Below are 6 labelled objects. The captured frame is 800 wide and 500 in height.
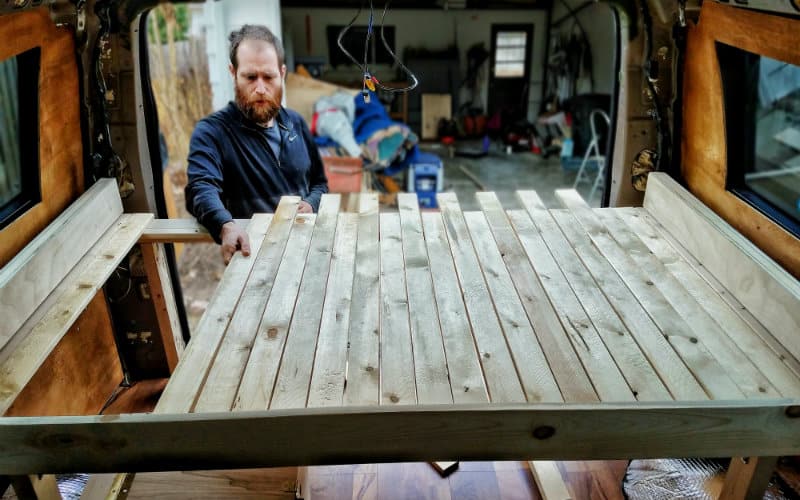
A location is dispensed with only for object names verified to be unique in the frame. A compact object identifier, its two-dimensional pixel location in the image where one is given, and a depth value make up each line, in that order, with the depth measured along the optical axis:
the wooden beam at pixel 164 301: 3.45
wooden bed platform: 1.59
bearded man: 3.12
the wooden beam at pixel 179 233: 3.04
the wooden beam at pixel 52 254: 2.07
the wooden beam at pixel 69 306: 1.89
